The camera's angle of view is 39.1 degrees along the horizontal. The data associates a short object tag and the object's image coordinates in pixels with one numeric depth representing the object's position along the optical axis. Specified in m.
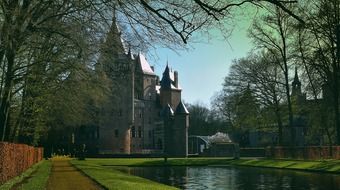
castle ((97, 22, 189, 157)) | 69.00
